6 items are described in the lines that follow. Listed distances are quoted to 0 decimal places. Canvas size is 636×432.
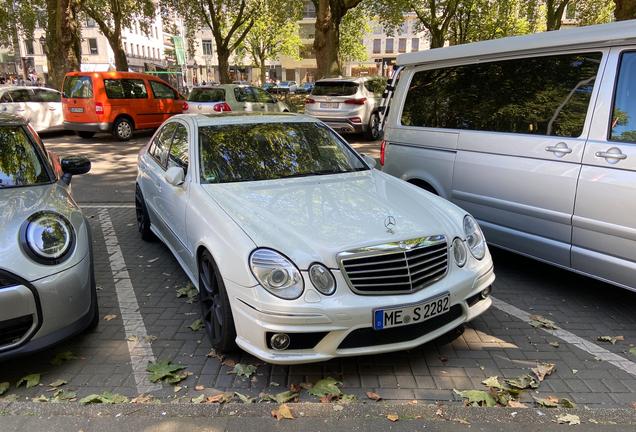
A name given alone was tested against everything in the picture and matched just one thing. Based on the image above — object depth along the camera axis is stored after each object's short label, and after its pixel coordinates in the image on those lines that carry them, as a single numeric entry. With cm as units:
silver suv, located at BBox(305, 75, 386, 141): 1254
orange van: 1326
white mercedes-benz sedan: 266
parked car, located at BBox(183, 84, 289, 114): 1380
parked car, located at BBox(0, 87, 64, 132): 1316
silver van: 338
